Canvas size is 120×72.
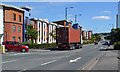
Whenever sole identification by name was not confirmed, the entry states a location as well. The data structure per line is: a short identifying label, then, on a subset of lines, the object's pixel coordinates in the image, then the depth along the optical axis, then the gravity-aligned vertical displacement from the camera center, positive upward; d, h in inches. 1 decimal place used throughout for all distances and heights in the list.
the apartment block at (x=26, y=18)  1821.6 +251.5
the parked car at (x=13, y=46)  1085.1 -40.3
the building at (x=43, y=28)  2147.6 +166.9
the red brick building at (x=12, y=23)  1567.4 +165.1
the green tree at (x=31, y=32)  1642.5 +76.8
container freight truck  1332.4 +11.9
